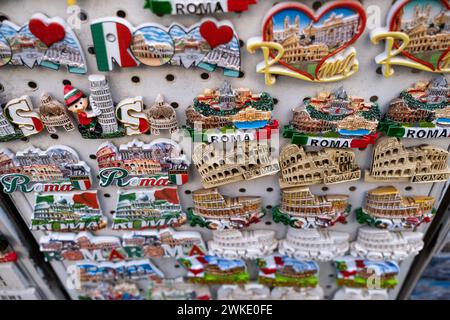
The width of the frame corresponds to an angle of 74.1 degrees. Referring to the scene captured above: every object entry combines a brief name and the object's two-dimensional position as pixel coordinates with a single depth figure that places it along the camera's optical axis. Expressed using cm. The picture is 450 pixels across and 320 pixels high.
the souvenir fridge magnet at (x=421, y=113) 24
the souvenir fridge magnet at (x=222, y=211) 31
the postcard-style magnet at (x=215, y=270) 37
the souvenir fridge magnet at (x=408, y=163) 27
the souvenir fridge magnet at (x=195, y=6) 20
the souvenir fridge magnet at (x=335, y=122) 25
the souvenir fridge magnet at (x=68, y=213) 31
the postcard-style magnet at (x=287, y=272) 37
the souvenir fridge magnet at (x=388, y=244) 34
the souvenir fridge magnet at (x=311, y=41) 21
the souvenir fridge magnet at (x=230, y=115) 25
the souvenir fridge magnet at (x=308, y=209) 30
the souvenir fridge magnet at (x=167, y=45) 22
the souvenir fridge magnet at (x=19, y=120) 25
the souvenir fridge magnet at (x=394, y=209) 30
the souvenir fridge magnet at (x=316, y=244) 34
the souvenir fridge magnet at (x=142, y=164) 27
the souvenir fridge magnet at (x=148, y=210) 31
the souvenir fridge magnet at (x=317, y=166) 28
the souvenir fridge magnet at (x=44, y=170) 28
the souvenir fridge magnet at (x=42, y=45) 22
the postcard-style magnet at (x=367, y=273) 36
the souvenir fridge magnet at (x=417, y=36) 21
